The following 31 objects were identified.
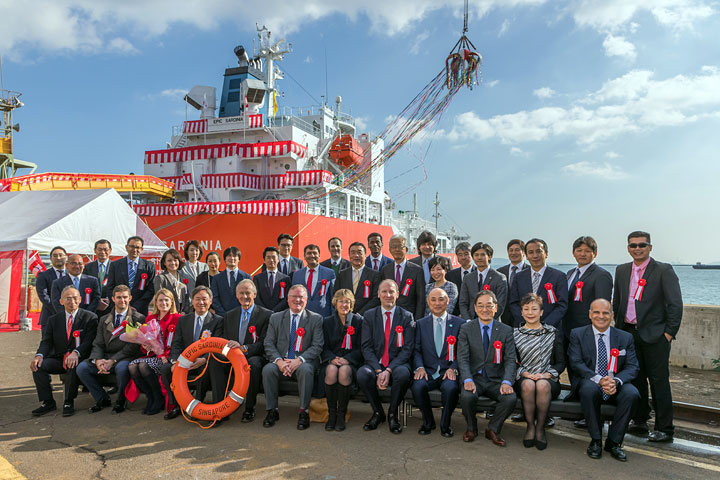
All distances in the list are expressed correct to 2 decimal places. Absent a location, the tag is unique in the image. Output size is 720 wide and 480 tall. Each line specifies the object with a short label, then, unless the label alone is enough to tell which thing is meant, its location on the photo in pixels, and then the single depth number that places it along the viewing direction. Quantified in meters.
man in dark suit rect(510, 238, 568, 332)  4.52
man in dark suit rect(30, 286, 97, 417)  4.79
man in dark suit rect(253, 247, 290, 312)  5.61
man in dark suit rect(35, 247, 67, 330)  5.89
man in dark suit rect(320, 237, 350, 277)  5.95
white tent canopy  9.46
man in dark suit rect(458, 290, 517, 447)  3.86
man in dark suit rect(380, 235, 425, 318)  5.15
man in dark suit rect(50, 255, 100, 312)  5.82
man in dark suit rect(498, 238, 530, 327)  5.07
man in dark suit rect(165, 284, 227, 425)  4.62
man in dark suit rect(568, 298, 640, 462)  3.62
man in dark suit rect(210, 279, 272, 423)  4.61
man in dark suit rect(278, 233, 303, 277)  6.33
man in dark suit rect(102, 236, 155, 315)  6.00
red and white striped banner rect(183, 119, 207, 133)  19.38
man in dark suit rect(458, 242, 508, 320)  4.95
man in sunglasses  4.02
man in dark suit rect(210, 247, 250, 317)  5.66
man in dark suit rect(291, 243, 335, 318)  5.42
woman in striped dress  3.77
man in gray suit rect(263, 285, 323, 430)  4.32
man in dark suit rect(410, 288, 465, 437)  4.03
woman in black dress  4.25
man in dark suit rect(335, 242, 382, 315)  5.22
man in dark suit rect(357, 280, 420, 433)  4.14
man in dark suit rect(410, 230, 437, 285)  5.52
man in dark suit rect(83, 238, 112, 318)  5.96
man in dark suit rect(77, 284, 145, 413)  4.73
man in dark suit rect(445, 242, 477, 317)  5.47
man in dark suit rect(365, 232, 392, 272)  5.70
